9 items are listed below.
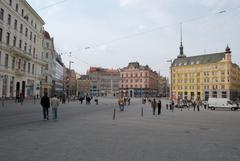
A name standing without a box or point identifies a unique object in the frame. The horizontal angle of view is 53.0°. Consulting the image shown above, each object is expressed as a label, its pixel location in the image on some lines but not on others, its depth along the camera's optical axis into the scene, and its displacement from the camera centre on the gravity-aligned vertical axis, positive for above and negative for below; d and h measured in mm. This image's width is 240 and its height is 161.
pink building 139750 +7644
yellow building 96188 +7271
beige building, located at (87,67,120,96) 154500 +7178
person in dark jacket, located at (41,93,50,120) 17083 -724
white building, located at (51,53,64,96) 92438 +7432
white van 45781 -1858
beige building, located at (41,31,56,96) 71606 +10022
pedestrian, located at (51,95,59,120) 17188 -798
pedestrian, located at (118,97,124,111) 31411 -1427
